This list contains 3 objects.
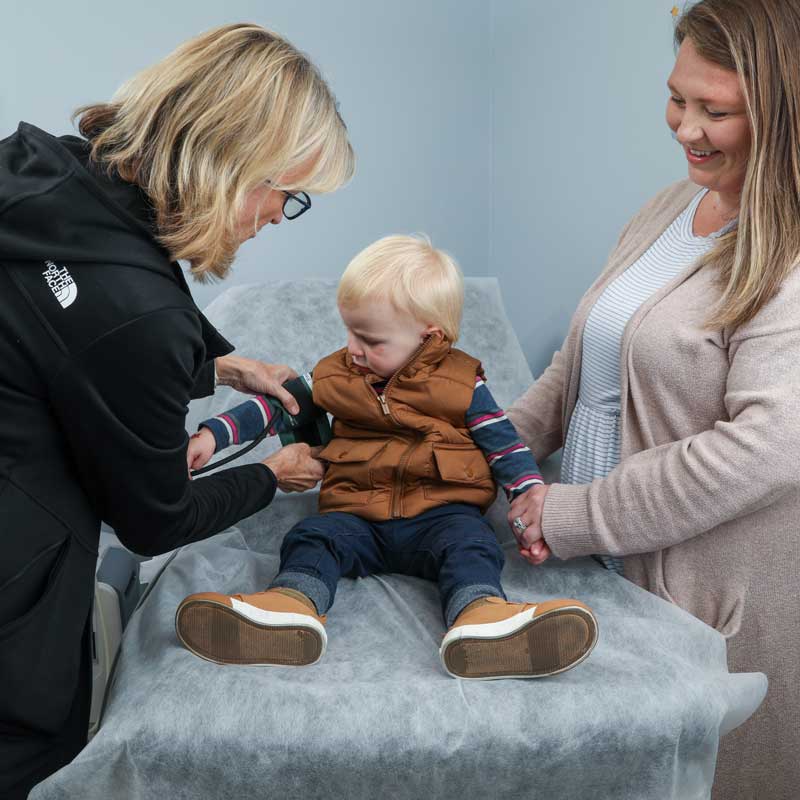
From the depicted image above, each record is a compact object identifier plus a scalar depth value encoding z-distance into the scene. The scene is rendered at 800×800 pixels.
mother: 1.25
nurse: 0.99
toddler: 1.53
